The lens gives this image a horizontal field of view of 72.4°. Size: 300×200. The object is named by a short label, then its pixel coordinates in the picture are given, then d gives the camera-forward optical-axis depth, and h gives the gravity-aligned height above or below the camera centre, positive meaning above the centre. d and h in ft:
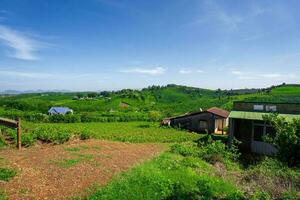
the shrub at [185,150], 40.06 -12.23
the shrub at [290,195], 17.89 -9.19
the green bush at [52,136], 45.18 -10.57
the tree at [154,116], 123.06 -15.88
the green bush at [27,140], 40.54 -10.25
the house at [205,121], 87.43 -13.45
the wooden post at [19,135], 36.76 -8.38
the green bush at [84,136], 52.93 -12.10
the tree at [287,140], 19.79 -4.80
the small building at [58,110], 144.09 -15.16
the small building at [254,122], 45.84 -7.50
